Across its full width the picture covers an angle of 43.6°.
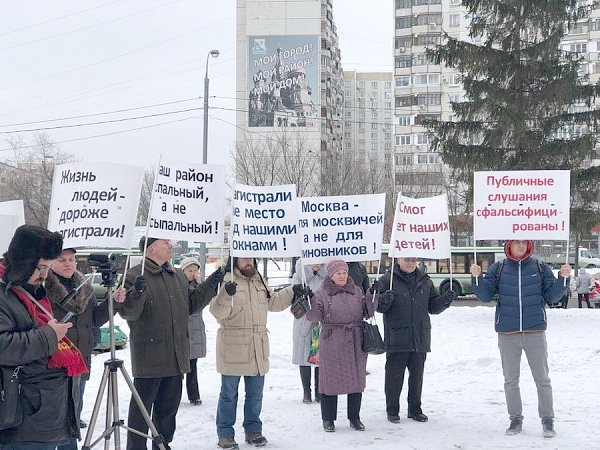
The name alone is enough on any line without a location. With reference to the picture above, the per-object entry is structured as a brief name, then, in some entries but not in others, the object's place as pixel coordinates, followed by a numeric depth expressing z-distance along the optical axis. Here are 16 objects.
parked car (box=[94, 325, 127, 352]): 13.41
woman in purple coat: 7.39
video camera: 5.55
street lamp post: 25.99
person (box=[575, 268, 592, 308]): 27.17
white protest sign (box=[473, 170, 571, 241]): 7.48
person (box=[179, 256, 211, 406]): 8.64
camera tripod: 5.45
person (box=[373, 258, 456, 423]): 7.77
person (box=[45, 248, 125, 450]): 5.83
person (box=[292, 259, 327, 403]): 8.88
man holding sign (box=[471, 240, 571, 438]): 7.23
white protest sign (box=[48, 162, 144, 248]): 5.82
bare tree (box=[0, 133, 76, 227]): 40.91
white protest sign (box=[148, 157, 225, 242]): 6.43
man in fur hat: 4.07
